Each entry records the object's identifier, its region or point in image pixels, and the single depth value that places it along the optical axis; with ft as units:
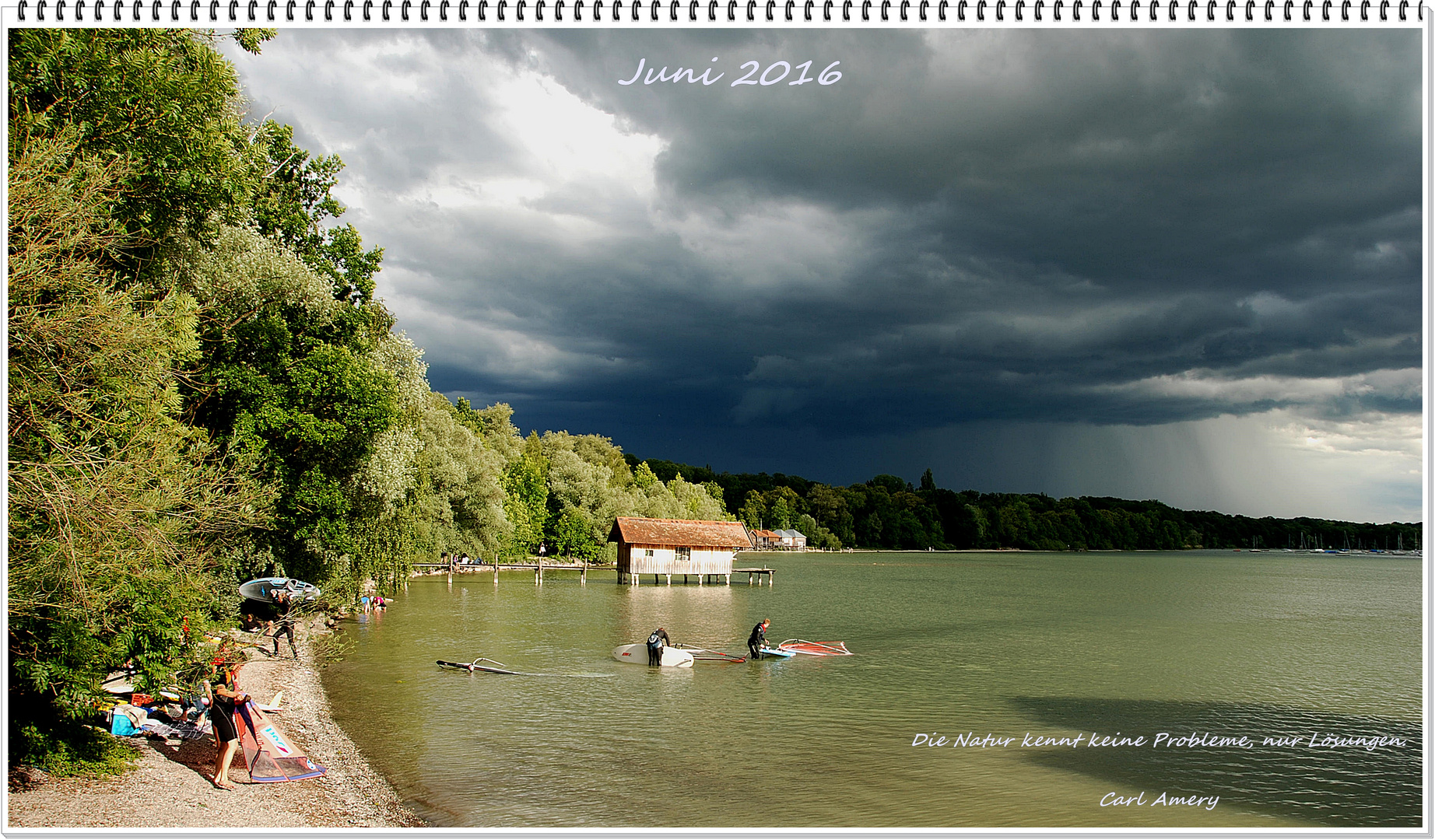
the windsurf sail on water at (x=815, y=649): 87.70
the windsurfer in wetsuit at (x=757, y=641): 84.02
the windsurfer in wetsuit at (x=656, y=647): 75.97
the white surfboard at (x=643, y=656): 76.18
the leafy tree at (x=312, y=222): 75.20
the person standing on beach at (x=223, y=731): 35.12
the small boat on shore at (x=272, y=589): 70.38
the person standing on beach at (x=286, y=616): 68.33
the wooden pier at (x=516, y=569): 190.29
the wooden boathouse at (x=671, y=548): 183.93
